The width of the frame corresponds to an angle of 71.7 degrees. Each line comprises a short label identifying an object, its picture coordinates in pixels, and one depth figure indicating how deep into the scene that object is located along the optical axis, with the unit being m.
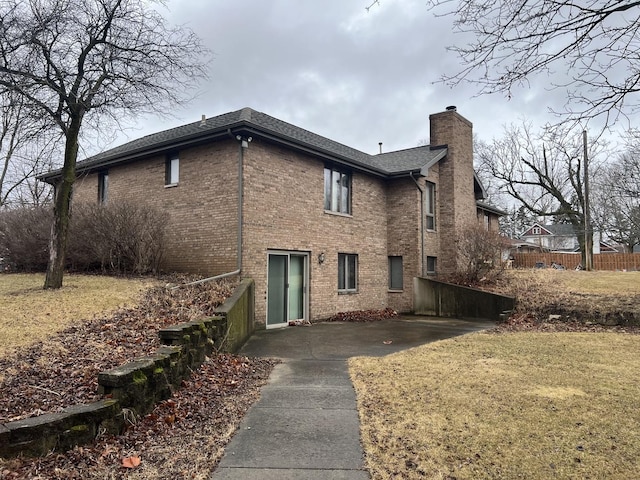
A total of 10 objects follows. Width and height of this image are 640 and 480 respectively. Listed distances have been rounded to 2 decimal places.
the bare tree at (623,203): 21.62
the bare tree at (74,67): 8.91
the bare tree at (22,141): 9.76
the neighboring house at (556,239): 61.34
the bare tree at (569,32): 4.33
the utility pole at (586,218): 24.17
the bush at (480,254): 16.42
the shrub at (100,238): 11.41
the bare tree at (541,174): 31.90
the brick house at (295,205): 11.74
